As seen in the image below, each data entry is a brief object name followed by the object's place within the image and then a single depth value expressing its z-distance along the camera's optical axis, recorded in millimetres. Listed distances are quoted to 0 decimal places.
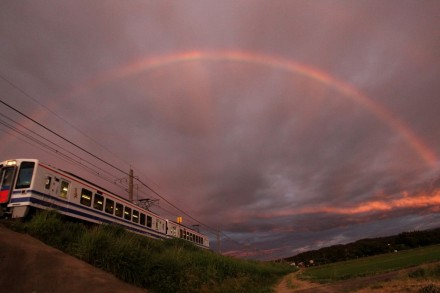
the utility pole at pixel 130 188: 36312
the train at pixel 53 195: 17297
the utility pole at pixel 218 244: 65938
